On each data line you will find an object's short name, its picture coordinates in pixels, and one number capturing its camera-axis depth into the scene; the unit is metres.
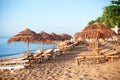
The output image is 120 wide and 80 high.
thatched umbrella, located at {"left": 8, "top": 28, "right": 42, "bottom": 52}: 7.62
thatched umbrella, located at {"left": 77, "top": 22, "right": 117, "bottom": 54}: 7.40
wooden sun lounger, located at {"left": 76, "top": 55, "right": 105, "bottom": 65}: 6.69
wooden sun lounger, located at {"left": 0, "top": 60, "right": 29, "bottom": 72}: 5.96
